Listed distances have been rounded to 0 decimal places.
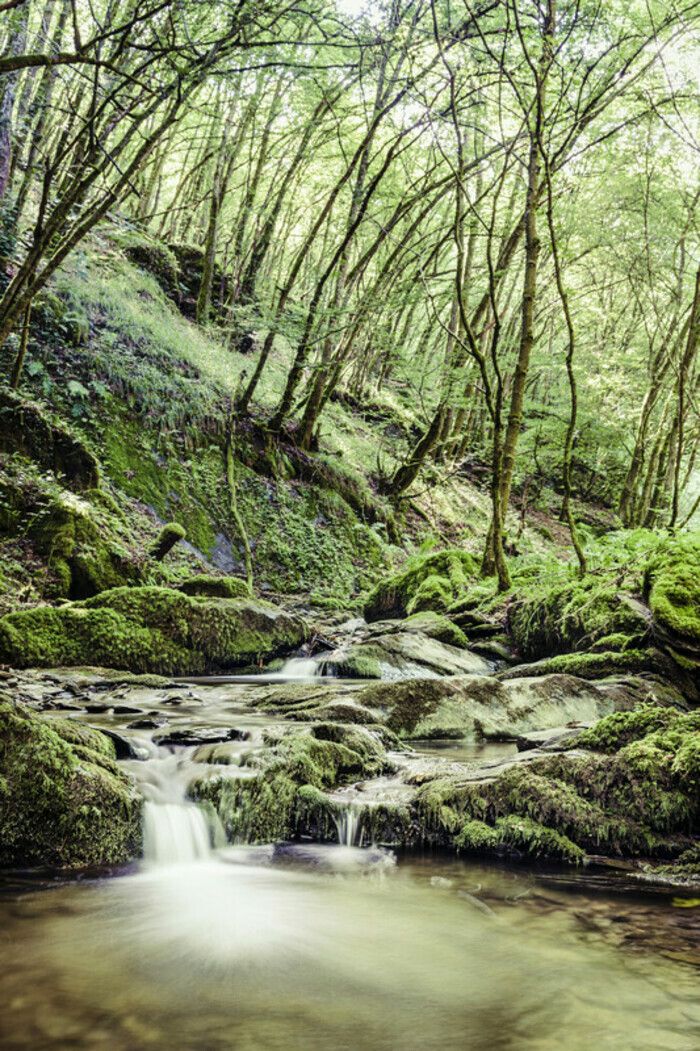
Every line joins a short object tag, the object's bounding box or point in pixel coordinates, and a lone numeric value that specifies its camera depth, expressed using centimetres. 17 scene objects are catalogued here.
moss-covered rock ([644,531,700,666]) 581
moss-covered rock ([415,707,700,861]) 355
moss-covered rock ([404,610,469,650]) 887
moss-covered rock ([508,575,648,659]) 718
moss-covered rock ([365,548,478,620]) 1127
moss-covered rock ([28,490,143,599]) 823
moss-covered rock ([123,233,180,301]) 1698
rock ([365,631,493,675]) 802
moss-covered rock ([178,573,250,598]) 892
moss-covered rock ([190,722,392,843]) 392
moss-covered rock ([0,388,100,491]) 894
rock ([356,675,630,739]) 580
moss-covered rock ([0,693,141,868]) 321
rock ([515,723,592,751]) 452
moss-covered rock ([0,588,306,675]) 709
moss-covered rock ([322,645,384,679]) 807
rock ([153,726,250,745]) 464
